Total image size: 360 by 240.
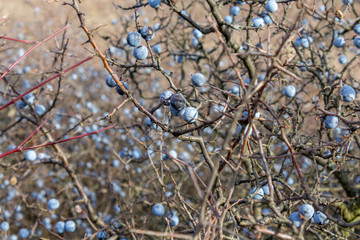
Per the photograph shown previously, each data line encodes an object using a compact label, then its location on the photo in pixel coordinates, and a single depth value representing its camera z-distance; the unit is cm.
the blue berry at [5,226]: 291
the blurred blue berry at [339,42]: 286
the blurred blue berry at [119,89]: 176
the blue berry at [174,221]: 242
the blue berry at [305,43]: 302
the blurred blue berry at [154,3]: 189
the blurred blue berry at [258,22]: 220
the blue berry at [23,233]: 324
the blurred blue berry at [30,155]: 282
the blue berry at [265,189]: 177
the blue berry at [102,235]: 235
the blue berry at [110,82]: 180
